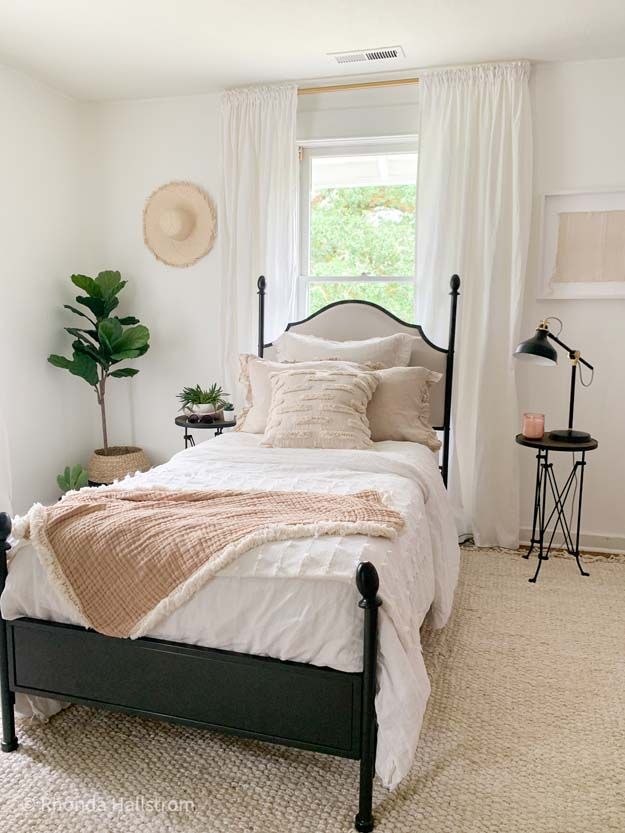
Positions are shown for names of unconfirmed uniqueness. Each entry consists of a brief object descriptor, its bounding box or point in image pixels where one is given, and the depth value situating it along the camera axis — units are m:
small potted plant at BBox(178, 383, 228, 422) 3.96
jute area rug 1.77
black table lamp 3.29
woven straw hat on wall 4.29
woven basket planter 4.29
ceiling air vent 3.49
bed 1.67
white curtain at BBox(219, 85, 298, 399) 4.02
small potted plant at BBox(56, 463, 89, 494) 4.18
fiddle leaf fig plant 4.16
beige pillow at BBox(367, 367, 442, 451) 3.20
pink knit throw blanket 1.80
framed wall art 3.65
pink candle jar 3.42
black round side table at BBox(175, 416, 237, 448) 3.86
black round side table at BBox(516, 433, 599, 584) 3.32
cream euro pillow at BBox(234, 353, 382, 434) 3.34
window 4.05
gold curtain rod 3.85
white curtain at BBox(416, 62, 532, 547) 3.66
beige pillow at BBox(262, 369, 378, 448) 2.96
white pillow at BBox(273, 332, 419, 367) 3.52
